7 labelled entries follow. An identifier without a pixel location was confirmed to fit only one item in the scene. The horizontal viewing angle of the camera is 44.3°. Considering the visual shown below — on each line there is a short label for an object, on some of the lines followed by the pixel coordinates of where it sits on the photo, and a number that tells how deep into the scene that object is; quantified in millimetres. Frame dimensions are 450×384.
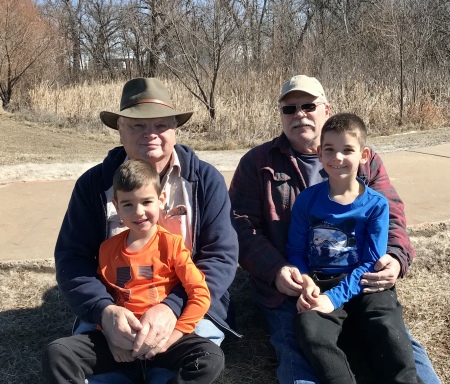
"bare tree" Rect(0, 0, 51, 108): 17062
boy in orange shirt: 2158
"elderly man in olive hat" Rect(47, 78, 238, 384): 2443
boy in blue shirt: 2268
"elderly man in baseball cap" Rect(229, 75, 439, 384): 2670
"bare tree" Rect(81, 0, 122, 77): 29047
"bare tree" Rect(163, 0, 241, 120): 12289
